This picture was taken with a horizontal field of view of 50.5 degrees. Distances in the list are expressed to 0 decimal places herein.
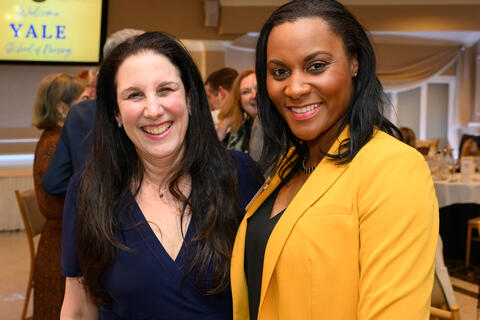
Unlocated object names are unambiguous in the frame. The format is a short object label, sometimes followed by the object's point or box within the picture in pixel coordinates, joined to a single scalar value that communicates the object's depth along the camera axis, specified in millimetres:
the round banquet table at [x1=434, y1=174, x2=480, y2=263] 5227
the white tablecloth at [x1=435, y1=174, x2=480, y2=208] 4621
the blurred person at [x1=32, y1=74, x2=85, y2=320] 2738
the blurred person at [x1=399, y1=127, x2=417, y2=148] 5648
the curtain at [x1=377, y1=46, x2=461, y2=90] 10844
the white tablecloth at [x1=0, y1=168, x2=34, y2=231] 5828
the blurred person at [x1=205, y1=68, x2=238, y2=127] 4008
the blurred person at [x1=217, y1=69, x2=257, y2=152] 3020
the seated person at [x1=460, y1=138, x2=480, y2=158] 7023
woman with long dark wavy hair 1390
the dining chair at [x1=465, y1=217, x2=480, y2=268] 4824
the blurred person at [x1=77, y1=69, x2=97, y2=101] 2563
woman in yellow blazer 960
